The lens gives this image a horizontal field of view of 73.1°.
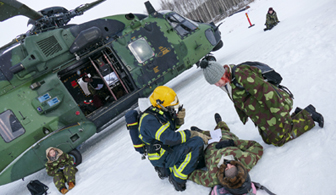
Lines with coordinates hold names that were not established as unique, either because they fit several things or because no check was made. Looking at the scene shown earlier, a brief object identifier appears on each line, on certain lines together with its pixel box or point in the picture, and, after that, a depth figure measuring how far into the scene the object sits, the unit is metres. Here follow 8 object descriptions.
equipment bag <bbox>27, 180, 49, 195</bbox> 5.09
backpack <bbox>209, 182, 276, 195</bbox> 2.26
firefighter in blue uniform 2.87
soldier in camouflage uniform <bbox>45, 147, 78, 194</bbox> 4.98
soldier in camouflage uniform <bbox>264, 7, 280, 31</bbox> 11.93
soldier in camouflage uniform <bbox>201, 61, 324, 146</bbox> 2.72
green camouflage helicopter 5.80
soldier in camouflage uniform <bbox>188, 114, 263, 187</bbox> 2.75
